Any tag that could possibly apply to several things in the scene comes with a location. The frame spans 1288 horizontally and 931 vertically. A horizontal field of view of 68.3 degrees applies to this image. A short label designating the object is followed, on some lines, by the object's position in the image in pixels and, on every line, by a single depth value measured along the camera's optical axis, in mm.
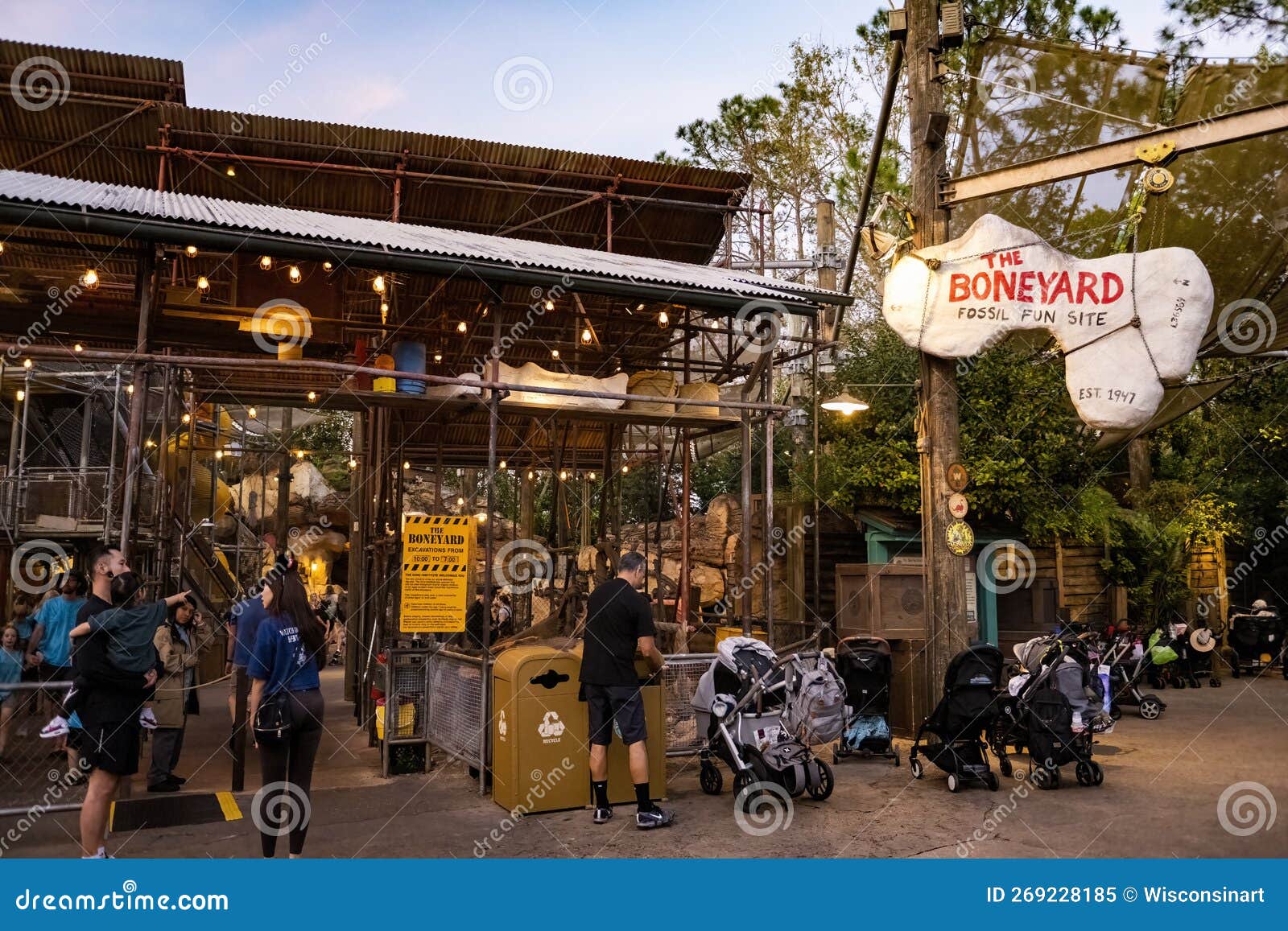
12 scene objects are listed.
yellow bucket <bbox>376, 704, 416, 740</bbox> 9156
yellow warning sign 8906
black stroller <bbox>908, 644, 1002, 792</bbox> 8211
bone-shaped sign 9578
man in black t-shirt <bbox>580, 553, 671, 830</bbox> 7027
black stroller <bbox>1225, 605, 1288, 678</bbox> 18875
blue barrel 9906
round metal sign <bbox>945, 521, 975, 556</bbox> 9641
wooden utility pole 9703
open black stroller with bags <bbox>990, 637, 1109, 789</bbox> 8508
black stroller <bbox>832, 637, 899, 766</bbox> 9719
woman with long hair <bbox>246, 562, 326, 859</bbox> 5613
